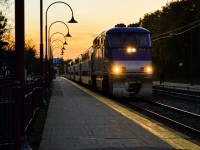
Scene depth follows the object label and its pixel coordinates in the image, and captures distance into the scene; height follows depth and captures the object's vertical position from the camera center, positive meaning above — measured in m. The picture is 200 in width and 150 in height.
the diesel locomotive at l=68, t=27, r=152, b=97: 39.64 +0.76
